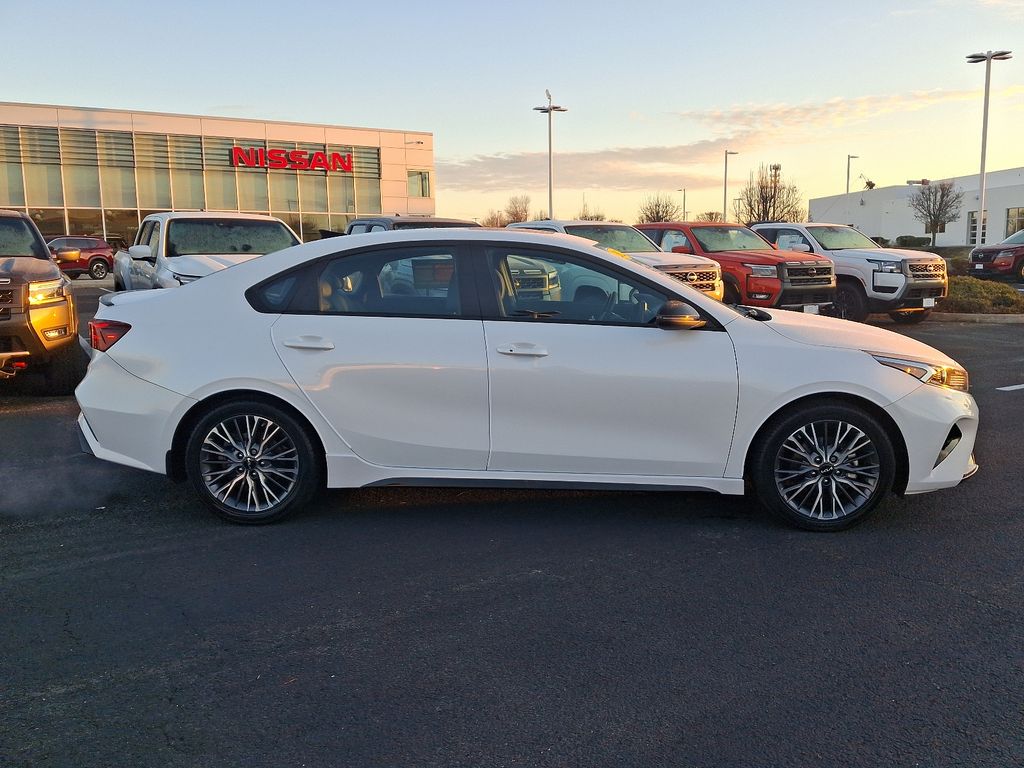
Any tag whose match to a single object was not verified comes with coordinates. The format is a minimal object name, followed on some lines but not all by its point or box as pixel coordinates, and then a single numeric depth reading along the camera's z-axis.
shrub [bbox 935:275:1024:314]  17.36
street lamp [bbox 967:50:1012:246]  32.31
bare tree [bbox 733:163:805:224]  57.84
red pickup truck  14.60
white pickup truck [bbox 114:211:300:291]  11.19
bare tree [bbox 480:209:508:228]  69.53
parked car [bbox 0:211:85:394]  8.33
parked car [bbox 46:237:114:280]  32.22
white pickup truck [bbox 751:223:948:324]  15.41
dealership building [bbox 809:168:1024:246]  64.38
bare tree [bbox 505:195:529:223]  81.06
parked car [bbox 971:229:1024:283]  24.80
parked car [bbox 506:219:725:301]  13.18
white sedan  4.95
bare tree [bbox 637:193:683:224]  66.62
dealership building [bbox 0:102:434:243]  38.28
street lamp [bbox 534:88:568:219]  40.53
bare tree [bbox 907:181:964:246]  61.62
